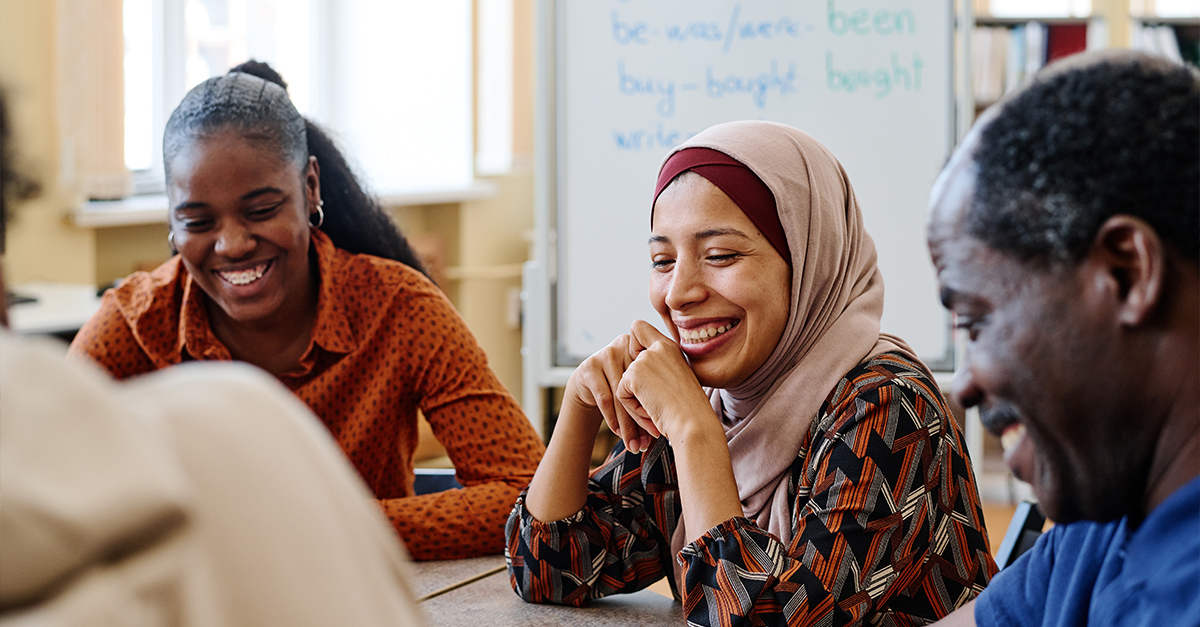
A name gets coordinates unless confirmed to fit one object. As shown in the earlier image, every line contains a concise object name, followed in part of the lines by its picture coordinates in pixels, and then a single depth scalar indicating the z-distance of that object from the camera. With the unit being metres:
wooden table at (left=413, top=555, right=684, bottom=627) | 1.18
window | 4.47
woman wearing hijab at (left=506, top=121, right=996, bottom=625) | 1.11
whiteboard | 2.44
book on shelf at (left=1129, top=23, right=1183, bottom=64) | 4.64
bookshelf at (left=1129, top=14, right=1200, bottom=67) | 4.63
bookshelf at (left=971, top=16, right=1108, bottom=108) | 4.53
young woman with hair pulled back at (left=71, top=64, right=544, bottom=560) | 1.56
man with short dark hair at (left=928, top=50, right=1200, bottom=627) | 0.66
